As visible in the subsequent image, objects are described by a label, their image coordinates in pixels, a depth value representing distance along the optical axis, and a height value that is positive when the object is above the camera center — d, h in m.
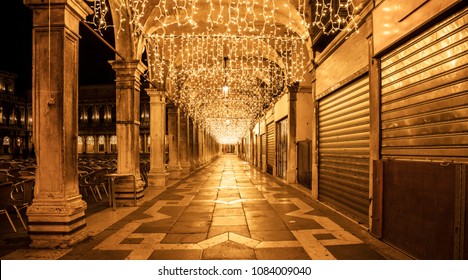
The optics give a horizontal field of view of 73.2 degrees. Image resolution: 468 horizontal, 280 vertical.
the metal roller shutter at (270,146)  19.23 -0.25
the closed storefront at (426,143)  3.58 -0.01
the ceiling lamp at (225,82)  15.11 +3.04
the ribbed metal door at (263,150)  22.80 -0.53
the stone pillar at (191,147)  21.66 -0.29
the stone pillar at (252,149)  30.69 -0.64
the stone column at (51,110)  5.03 +0.54
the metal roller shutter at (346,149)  6.26 -0.16
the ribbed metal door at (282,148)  15.42 -0.28
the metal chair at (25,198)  6.08 -1.08
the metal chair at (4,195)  5.24 -0.85
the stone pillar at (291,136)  13.30 +0.28
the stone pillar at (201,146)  27.94 -0.33
